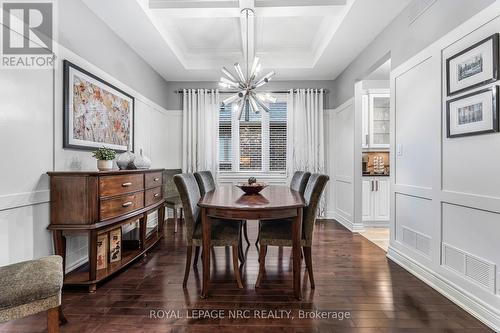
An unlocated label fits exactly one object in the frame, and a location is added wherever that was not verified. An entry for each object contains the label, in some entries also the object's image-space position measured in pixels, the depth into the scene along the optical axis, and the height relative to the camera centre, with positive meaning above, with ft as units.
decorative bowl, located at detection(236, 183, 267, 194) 8.88 -0.77
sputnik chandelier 9.97 +3.27
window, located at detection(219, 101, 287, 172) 17.16 +1.65
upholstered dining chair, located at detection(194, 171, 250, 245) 10.25 -0.71
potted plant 8.05 +0.23
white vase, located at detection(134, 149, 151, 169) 9.80 +0.13
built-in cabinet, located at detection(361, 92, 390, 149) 15.02 +2.73
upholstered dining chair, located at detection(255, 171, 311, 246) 9.91 -0.65
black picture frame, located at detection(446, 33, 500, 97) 5.66 +2.42
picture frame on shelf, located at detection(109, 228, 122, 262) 8.36 -2.66
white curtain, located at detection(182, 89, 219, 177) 16.55 +1.90
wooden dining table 6.60 -1.25
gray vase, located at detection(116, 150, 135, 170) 9.62 +0.20
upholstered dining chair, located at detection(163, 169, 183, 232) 13.44 -1.37
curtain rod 16.51 +4.84
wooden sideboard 6.98 -1.29
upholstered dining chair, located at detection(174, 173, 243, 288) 7.25 -1.91
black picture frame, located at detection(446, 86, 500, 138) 5.65 +1.30
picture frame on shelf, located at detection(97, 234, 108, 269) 7.75 -2.64
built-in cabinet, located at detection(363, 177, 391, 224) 14.55 -1.98
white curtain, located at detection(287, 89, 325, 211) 16.29 +2.16
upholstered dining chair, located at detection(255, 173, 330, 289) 7.24 -1.92
